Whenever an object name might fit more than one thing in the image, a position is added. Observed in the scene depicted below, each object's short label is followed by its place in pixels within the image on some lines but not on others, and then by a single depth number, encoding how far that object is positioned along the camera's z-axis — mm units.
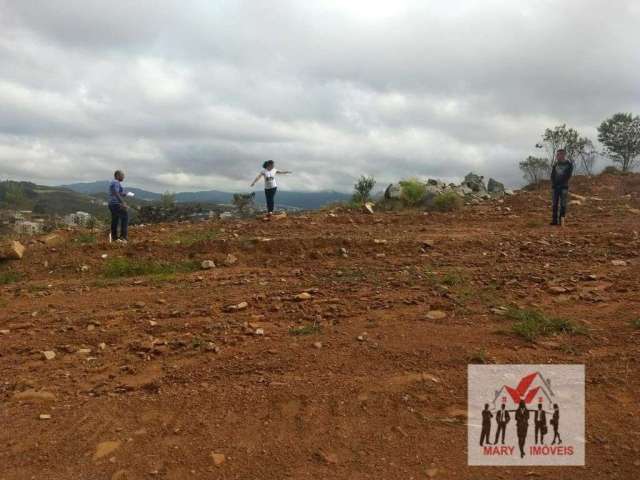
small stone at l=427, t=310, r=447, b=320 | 4578
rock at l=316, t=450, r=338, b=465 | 2766
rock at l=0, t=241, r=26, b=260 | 7488
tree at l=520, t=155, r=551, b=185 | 23042
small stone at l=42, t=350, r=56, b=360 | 4129
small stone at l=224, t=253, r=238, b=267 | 7125
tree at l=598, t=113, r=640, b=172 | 22328
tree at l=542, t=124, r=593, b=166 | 21875
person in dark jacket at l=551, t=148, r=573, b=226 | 9062
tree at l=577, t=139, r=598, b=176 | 21844
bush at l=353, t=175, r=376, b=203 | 15298
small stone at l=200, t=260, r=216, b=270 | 7009
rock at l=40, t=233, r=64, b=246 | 8578
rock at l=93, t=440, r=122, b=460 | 2885
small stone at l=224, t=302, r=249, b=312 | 5031
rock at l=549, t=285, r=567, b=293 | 5102
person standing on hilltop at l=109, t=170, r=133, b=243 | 8930
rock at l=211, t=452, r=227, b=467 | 2773
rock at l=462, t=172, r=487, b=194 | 16345
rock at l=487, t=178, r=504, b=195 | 16767
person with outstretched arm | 10383
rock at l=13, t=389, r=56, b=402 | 3503
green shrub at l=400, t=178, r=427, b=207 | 13000
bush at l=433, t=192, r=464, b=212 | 11862
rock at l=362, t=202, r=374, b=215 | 11459
